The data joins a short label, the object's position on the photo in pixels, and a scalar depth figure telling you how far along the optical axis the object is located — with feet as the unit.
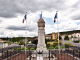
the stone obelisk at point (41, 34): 37.62
